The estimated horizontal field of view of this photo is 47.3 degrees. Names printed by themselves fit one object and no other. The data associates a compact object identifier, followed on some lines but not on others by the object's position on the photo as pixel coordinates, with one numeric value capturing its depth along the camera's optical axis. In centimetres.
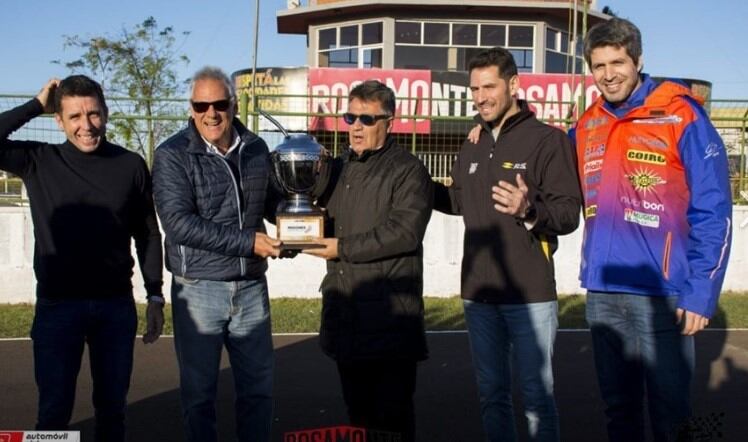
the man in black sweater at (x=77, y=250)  399
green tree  2530
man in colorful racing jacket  363
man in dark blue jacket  402
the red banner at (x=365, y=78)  2120
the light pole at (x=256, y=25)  1571
